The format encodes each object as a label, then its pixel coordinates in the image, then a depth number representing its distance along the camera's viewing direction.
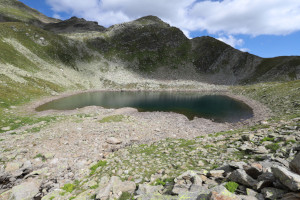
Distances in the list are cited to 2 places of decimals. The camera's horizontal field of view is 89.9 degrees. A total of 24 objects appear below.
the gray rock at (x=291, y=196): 4.64
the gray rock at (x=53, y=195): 11.09
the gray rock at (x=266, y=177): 6.05
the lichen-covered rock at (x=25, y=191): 11.95
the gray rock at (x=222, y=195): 5.20
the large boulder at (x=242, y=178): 6.24
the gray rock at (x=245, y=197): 5.45
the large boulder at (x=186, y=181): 7.48
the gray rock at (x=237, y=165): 8.02
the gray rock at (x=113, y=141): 21.64
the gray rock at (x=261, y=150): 11.37
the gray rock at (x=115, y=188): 9.19
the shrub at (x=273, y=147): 11.35
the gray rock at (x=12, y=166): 15.12
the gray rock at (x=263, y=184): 5.88
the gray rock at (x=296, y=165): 5.83
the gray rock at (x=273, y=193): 5.18
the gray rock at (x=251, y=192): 5.77
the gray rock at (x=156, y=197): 6.98
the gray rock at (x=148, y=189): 8.60
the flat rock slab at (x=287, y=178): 4.74
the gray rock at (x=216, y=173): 8.20
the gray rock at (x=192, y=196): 5.99
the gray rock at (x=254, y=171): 6.87
